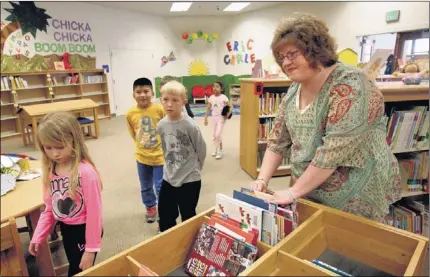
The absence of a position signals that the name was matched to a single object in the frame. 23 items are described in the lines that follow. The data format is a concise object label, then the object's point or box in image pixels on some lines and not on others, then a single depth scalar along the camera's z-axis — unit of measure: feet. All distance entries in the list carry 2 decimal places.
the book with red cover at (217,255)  2.57
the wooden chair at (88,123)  17.10
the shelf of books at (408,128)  5.82
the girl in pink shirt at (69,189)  3.48
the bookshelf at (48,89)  18.49
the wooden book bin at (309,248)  2.39
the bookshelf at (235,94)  31.04
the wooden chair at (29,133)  15.94
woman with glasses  2.96
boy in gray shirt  5.97
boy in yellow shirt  7.56
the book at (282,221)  2.78
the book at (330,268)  2.34
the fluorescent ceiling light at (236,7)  26.48
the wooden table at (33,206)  3.91
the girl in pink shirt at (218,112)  13.94
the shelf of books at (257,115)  10.83
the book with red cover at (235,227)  2.70
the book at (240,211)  2.80
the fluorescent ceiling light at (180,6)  25.35
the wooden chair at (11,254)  2.18
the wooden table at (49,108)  14.74
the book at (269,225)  2.75
